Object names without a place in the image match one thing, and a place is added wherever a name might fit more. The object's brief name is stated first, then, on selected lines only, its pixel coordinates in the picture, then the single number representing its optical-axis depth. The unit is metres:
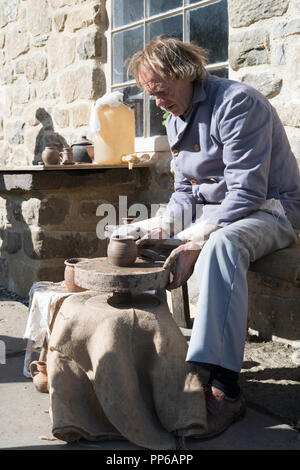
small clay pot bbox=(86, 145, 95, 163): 4.27
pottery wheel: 2.23
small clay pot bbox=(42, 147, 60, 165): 4.12
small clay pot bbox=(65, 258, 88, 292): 2.63
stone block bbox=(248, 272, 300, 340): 2.93
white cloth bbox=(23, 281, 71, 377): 2.63
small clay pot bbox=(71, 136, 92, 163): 4.30
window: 3.63
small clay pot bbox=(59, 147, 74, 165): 4.07
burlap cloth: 2.10
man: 2.16
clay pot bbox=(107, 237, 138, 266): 2.37
